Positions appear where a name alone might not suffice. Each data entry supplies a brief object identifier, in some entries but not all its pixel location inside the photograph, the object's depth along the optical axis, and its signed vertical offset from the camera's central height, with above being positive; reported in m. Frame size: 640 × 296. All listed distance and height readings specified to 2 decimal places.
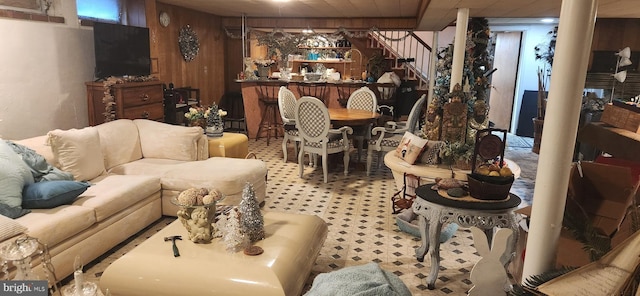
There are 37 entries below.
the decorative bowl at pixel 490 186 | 2.40 -0.61
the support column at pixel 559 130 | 1.38 -0.16
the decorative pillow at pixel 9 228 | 2.26 -0.90
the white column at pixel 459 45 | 4.36 +0.36
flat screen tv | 4.94 +0.21
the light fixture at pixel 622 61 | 6.36 +0.36
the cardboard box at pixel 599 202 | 1.44 -0.42
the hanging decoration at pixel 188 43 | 7.02 +0.45
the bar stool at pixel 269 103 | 7.48 -0.54
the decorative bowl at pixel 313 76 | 7.70 -0.04
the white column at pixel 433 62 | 7.46 +0.28
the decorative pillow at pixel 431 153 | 3.54 -0.63
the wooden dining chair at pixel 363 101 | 6.36 -0.38
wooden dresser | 4.85 -0.39
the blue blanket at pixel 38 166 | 2.95 -0.72
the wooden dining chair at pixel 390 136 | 5.13 -0.75
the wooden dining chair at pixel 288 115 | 5.63 -0.61
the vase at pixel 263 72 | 7.72 +0.01
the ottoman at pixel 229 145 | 4.48 -0.81
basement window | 4.91 +0.70
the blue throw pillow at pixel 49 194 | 2.71 -0.84
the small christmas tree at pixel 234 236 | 2.40 -0.94
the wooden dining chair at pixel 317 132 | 4.88 -0.69
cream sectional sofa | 2.62 -0.91
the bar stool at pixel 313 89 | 7.55 -0.27
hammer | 2.33 -1.01
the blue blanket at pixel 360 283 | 1.33 -0.71
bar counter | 7.46 -0.45
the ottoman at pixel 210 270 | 2.13 -1.04
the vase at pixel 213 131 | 4.66 -0.67
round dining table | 5.20 -0.53
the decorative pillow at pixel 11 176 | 2.58 -0.71
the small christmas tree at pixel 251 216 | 2.47 -0.85
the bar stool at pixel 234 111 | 8.66 -0.83
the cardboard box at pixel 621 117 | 3.55 -0.29
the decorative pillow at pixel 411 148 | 3.52 -0.59
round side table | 2.40 -0.77
